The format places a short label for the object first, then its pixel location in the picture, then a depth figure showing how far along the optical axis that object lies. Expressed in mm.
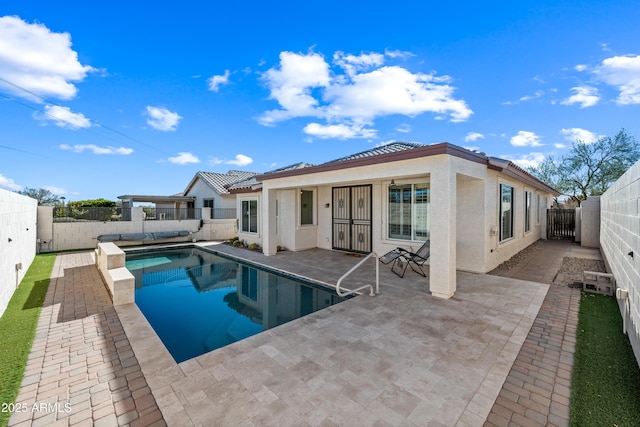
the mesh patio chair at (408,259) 8413
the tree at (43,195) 22917
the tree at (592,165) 22547
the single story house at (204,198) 22266
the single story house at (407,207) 6367
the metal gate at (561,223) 17500
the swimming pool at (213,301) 5277
